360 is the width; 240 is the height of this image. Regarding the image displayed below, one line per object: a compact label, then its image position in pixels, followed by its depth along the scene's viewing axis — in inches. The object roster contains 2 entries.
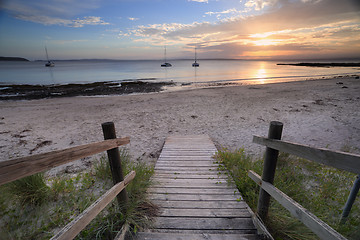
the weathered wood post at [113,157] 93.1
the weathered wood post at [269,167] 87.7
